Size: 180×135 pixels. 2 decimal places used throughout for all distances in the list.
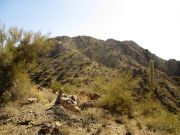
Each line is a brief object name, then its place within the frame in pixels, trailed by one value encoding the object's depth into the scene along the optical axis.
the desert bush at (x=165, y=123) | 6.49
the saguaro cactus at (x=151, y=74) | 9.49
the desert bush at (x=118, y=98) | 7.66
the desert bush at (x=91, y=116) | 6.05
